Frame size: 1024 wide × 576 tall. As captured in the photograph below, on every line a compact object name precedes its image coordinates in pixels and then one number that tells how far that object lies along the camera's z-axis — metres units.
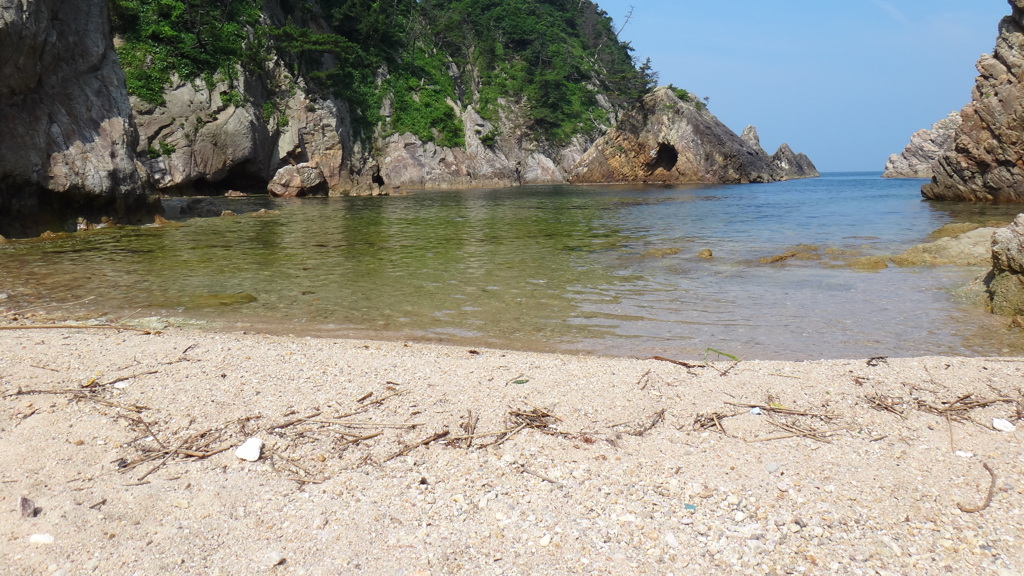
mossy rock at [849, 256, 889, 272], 10.51
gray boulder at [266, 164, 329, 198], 31.23
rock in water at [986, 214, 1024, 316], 6.88
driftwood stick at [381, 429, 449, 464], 3.31
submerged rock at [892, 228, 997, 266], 10.24
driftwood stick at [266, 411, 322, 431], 3.63
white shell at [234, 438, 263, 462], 3.29
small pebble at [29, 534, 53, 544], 2.49
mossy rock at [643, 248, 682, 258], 12.33
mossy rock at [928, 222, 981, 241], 14.33
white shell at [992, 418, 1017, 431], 3.55
